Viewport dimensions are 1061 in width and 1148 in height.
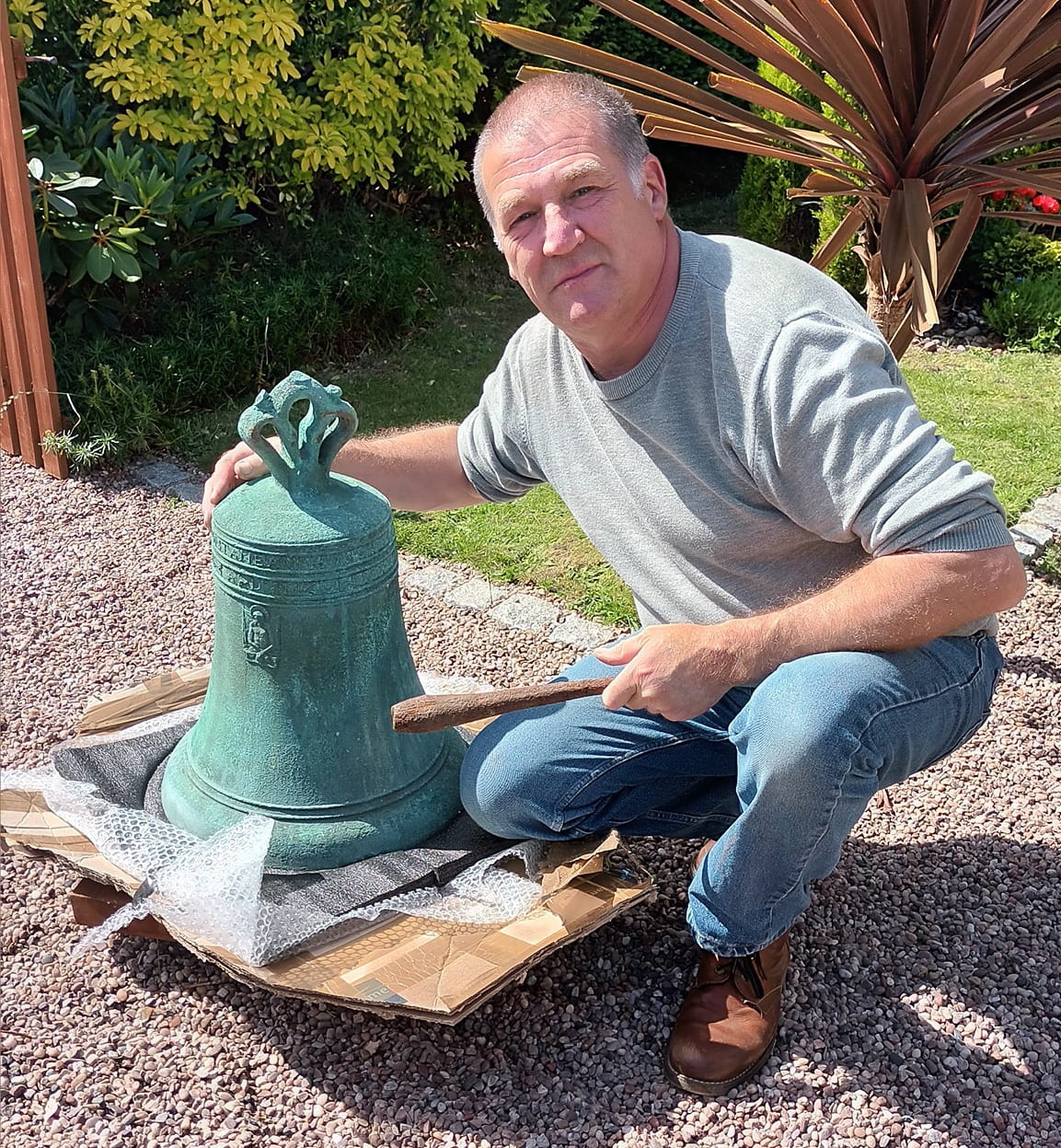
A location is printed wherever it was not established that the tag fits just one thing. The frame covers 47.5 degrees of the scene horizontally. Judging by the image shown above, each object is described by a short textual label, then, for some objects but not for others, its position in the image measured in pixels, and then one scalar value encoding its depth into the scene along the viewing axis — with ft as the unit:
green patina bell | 7.11
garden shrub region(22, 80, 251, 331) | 15.37
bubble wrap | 6.87
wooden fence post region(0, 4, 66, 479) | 13.56
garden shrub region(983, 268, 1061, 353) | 19.36
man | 6.43
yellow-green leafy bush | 17.03
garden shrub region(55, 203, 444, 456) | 15.46
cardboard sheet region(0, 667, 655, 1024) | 6.52
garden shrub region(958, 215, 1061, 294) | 20.43
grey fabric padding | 7.38
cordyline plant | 9.00
